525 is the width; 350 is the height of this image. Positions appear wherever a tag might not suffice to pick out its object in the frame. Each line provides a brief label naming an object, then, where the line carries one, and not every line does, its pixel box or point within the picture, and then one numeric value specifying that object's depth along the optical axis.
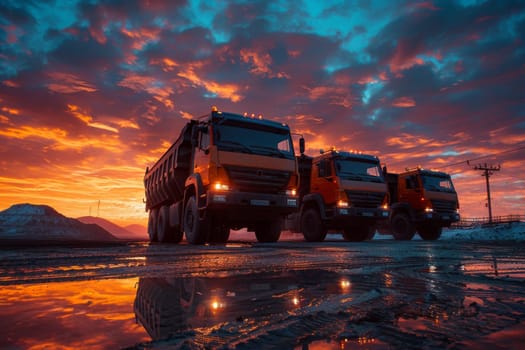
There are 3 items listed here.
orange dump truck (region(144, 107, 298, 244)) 8.35
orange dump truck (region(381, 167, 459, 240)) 14.47
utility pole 46.20
